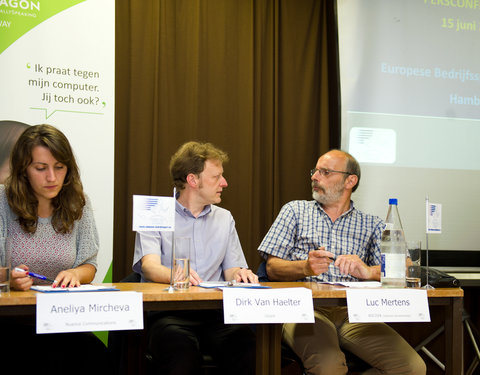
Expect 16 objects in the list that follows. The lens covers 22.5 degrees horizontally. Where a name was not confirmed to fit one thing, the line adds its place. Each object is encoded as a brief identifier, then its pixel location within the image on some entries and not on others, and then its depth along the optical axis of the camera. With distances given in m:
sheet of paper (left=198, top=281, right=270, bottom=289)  3.96
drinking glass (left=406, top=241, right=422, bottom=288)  4.13
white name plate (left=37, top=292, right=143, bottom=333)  3.61
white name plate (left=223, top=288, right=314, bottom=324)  3.77
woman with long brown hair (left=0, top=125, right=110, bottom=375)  4.04
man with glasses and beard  4.28
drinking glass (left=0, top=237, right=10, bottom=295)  3.73
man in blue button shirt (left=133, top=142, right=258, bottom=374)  4.14
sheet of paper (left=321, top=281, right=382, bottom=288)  4.08
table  3.63
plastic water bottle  4.10
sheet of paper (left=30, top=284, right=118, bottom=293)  3.77
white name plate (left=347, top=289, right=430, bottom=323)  3.90
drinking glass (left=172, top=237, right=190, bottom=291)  3.90
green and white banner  4.83
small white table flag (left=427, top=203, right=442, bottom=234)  4.28
